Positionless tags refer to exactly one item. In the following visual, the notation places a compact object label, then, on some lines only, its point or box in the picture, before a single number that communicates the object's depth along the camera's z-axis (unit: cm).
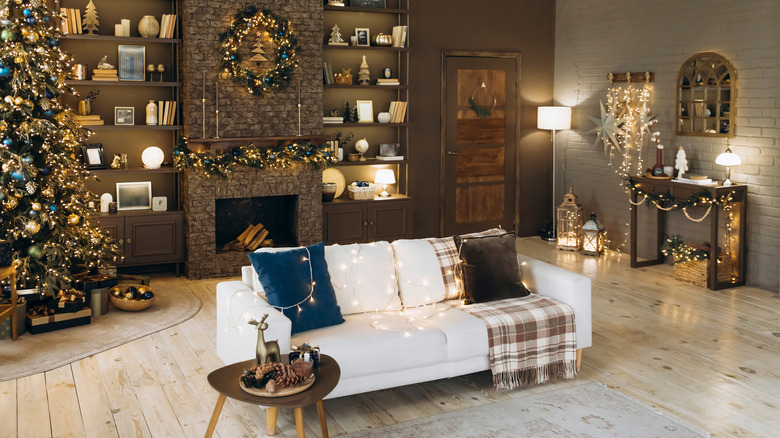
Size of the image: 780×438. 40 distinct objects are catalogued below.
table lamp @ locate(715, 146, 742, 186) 684
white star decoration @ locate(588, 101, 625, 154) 842
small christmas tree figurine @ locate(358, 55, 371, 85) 817
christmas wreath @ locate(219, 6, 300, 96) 714
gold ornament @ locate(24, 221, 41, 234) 554
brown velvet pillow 476
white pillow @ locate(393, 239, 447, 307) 479
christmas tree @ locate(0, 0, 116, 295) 548
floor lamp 893
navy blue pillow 422
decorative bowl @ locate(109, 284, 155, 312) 607
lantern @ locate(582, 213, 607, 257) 831
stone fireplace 728
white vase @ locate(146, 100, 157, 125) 719
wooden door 886
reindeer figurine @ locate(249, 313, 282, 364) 352
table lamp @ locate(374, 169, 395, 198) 827
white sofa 409
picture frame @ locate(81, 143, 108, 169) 704
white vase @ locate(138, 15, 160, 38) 710
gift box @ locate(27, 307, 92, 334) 556
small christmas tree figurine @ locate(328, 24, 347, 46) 802
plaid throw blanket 444
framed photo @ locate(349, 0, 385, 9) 816
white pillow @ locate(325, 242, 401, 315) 461
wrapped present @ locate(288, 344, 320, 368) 361
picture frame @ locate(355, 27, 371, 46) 821
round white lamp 724
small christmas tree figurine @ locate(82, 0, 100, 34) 693
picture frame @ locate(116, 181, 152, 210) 728
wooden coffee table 325
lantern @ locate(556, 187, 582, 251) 855
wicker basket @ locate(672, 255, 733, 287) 693
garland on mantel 716
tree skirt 495
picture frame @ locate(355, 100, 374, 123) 826
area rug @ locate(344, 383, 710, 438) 392
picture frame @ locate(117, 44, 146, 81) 713
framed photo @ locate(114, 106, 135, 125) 717
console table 682
